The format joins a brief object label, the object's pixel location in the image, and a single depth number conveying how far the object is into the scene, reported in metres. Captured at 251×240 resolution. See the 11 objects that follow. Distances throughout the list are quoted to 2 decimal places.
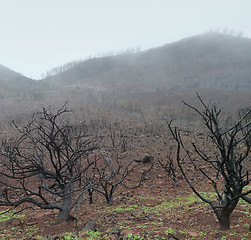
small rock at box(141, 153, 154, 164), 10.56
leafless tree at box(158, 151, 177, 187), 10.72
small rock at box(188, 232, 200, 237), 3.23
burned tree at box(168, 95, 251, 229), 2.74
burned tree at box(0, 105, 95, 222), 4.26
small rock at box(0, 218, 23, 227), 5.14
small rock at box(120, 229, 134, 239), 3.28
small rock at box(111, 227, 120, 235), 3.53
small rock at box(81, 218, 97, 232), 3.97
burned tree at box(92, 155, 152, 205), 8.99
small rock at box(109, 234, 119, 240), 3.30
